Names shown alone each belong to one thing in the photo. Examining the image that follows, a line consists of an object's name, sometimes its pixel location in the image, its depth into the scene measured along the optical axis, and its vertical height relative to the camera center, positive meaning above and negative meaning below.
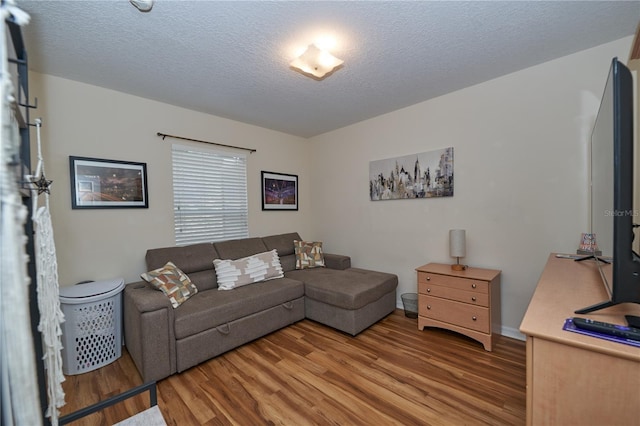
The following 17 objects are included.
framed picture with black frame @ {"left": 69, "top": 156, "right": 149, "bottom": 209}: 2.35 +0.27
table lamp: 2.58 -0.42
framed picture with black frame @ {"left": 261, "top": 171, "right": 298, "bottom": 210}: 3.81 +0.24
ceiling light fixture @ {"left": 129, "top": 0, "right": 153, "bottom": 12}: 1.46 +1.16
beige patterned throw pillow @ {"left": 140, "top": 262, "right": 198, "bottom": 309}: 2.21 -0.63
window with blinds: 3.02 +0.17
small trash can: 3.01 -1.16
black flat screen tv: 0.91 +0.02
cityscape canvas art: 2.84 +0.32
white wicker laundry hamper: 2.03 -0.90
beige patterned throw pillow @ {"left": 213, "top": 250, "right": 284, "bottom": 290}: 2.77 -0.68
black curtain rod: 2.85 +0.81
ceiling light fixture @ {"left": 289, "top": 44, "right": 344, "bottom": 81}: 1.81 +1.01
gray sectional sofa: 1.97 -0.89
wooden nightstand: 2.28 -0.91
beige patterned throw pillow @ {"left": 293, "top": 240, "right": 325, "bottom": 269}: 3.57 -0.66
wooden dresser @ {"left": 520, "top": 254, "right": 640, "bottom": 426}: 0.79 -0.56
